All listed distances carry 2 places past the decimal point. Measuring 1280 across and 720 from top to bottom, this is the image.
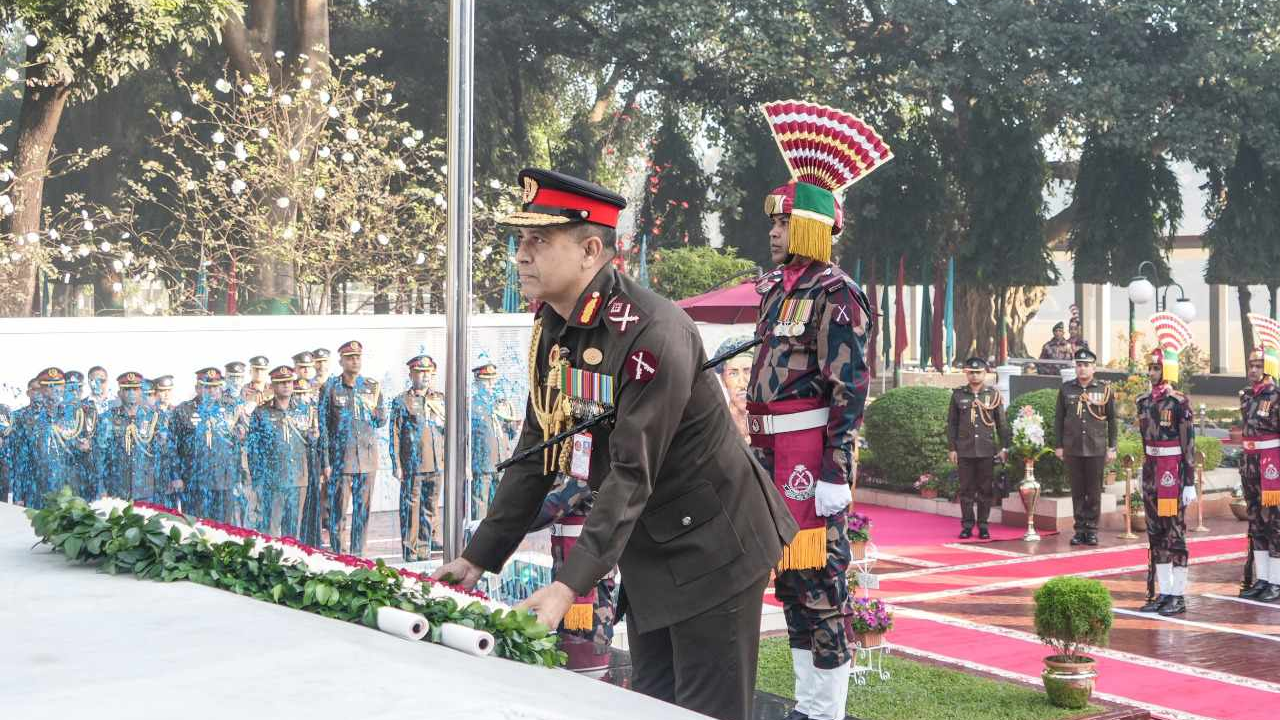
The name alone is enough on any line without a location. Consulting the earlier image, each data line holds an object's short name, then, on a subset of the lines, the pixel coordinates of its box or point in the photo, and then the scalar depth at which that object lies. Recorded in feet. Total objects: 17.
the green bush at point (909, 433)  50.49
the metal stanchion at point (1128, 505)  42.07
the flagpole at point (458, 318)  14.51
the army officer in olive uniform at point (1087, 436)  41.55
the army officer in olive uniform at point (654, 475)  10.11
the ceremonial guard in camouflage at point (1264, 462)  31.71
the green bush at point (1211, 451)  50.42
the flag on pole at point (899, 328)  73.82
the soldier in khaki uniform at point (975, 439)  42.63
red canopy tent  45.60
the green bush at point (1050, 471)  45.73
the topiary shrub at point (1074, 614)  20.53
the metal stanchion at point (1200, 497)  45.47
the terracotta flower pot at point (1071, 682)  20.68
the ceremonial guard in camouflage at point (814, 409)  16.34
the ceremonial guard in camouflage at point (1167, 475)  29.81
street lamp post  58.49
